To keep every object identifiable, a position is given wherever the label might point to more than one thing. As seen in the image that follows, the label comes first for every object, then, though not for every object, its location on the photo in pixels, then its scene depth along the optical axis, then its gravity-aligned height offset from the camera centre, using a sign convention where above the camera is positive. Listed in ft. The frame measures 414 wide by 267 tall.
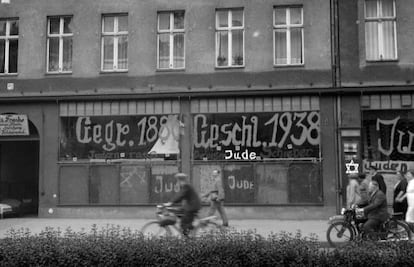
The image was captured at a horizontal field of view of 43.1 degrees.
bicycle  38.86 -4.53
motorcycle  40.00 -4.80
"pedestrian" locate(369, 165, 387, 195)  53.05 -1.41
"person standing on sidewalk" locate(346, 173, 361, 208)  49.26 -2.57
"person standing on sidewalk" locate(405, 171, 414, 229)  43.74 -3.13
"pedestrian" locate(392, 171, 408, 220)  49.69 -3.31
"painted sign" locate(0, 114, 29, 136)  65.46 +5.17
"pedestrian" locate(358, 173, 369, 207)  42.06 -2.35
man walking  51.34 -3.38
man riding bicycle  38.68 -2.86
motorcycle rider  38.70 -3.48
